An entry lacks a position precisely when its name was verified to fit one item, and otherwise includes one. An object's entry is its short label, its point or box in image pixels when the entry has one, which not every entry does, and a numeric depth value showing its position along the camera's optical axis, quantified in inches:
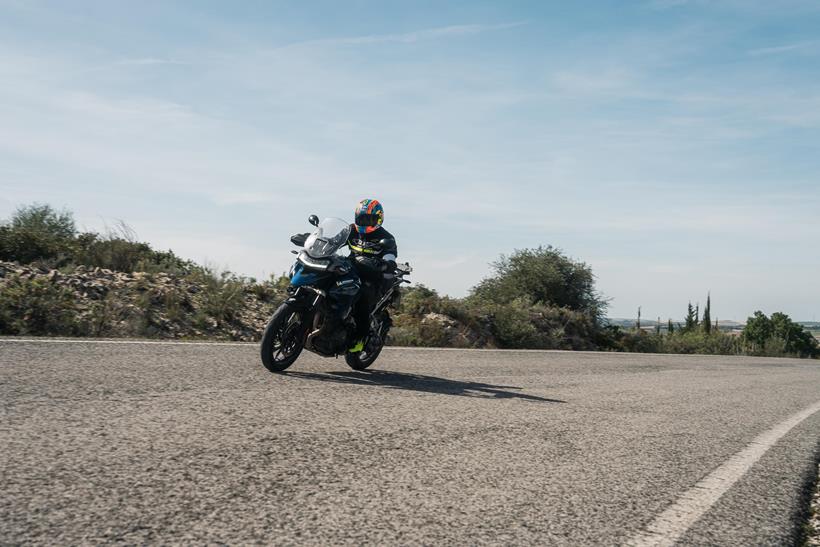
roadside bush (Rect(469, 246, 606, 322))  1117.1
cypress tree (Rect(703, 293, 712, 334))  3426.7
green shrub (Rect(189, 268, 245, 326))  484.4
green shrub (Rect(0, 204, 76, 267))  478.3
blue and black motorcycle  292.7
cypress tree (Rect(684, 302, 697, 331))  3815.9
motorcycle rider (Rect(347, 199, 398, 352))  328.8
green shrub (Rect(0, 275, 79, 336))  381.1
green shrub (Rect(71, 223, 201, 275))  516.1
